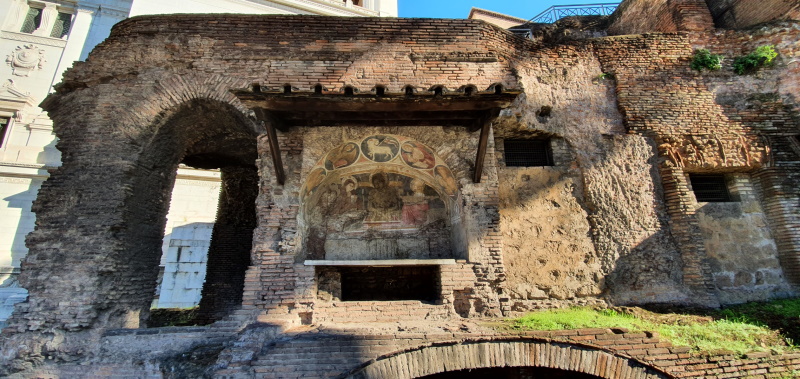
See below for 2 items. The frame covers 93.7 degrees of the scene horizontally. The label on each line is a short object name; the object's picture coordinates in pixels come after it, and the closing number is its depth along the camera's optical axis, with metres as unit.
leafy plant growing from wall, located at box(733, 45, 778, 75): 6.87
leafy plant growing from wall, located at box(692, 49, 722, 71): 6.89
